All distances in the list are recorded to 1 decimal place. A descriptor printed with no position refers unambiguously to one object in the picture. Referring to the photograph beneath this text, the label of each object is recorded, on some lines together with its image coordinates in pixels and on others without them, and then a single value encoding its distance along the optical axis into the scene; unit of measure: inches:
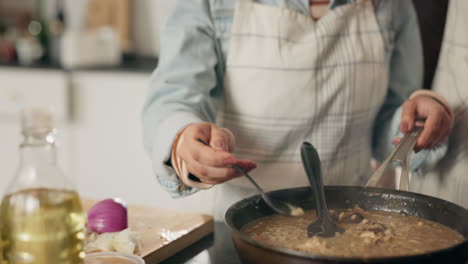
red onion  39.4
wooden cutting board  37.3
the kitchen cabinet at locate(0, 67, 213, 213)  99.8
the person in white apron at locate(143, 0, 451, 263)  46.3
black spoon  33.1
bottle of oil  26.3
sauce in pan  30.6
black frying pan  25.9
